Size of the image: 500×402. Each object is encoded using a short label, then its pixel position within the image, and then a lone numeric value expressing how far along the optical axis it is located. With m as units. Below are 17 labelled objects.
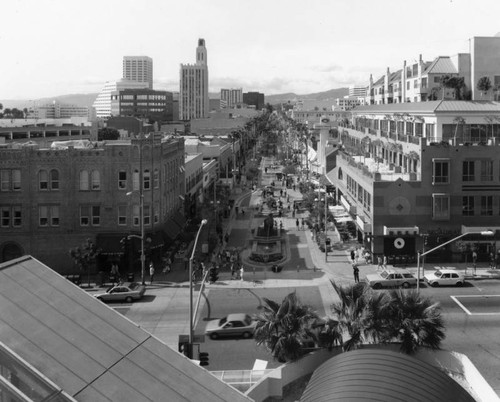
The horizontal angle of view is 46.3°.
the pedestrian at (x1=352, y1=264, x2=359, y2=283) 42.25
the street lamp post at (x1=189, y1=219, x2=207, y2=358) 23.78
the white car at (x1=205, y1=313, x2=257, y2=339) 30.80
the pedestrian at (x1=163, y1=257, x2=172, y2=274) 46.41
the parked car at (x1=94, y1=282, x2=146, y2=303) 38.81
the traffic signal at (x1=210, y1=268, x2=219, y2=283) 43.00
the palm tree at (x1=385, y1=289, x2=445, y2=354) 22.19
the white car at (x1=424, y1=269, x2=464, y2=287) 41.03
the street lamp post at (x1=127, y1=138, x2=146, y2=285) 43.29
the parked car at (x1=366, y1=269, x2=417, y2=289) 40.72
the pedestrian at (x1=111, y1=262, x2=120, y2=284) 44.07
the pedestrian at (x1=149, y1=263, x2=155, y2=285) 43.88
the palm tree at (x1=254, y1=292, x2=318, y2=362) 21.77
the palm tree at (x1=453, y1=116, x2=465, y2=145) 51.94
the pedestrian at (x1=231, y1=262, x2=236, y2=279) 45.21
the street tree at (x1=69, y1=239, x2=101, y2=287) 43.41
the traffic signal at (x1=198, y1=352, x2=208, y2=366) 22.64
